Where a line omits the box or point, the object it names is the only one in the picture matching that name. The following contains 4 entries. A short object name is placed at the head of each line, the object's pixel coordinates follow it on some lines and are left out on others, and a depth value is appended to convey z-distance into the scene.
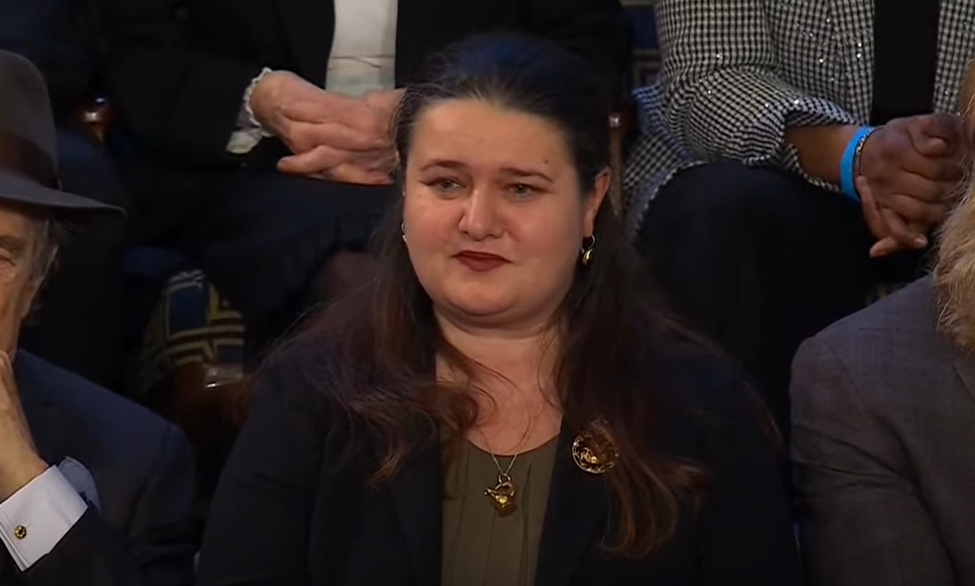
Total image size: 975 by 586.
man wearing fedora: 6.55
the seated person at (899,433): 6.58
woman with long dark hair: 6.57
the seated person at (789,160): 6.90
